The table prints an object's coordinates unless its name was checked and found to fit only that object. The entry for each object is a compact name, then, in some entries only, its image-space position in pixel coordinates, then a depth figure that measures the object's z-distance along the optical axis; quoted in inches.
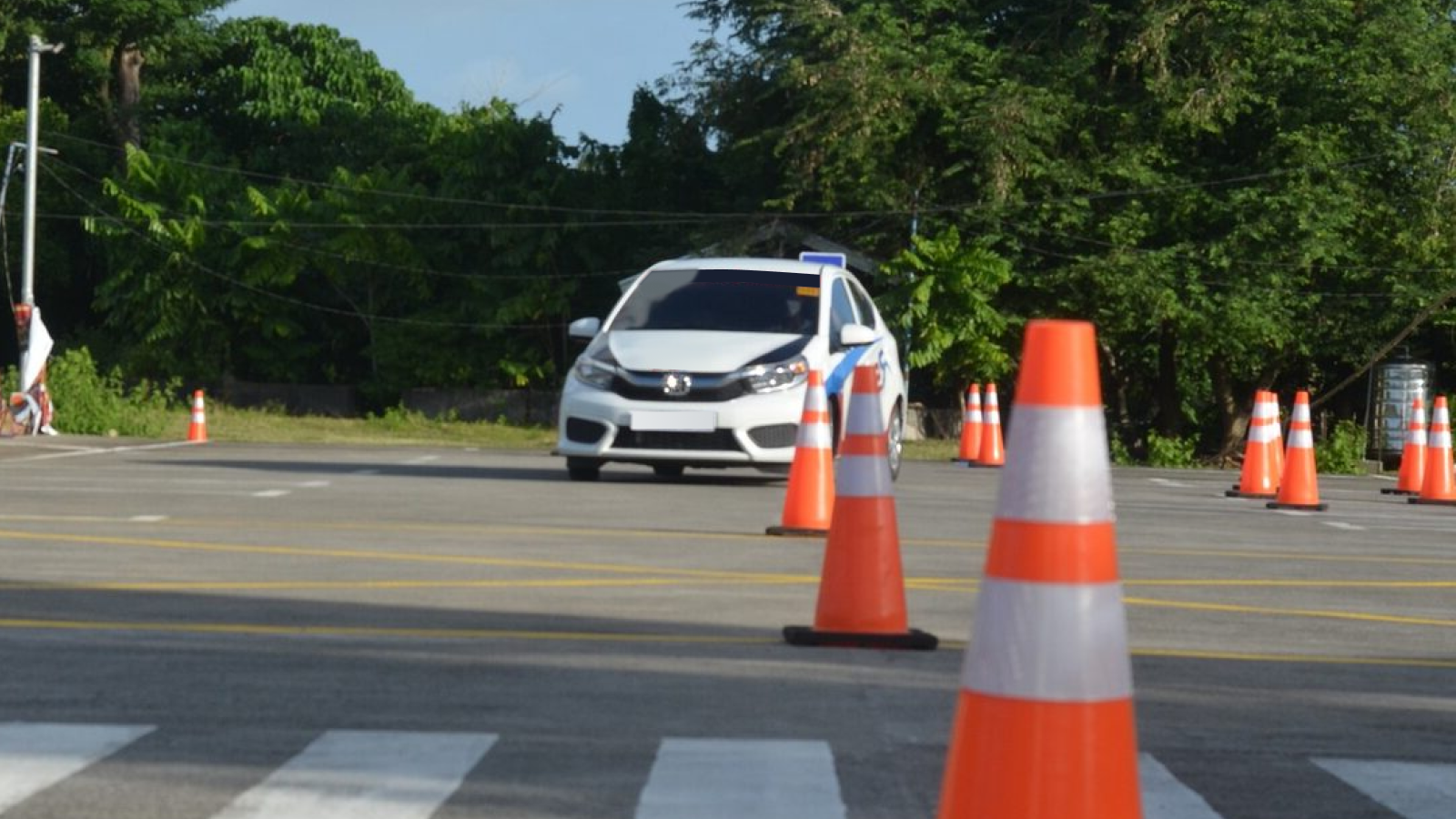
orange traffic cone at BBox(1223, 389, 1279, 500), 804.0
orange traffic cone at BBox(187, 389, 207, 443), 1258.6
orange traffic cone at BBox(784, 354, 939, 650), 322.0
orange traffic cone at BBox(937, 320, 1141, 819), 156.5
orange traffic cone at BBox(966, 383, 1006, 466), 1070.4
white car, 701.3
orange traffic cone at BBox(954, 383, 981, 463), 1129.2
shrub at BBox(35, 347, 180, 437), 1390.3
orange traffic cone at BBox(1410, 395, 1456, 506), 816.9
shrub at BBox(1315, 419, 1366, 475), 1769.2
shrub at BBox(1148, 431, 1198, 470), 1811.0
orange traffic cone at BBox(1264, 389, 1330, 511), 732.0
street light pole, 1594.5
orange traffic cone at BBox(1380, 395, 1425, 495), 879.7
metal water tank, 1801.2
